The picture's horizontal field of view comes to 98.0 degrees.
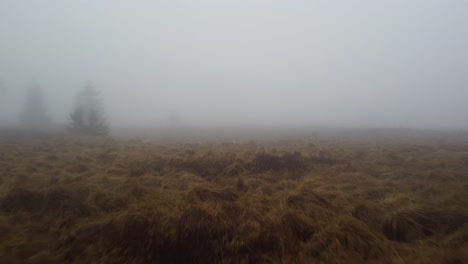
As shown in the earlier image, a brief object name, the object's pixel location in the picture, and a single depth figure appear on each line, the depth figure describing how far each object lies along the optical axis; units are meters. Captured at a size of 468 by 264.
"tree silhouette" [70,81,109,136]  23.66
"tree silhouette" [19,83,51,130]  33.91
